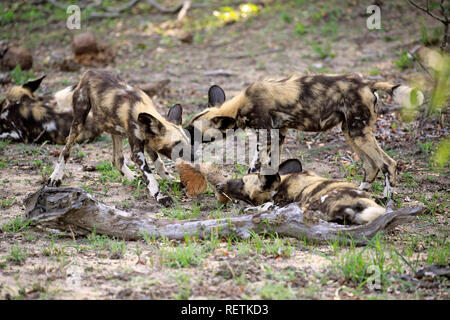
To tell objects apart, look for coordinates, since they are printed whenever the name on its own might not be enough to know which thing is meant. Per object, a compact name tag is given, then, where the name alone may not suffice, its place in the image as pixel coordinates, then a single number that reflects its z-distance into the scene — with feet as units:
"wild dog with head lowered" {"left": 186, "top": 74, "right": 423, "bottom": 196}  27.07
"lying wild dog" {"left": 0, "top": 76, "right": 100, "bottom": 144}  37.78
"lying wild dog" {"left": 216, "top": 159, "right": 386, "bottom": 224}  21.58
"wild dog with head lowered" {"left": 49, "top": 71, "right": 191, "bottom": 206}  27.99
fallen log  21.38
